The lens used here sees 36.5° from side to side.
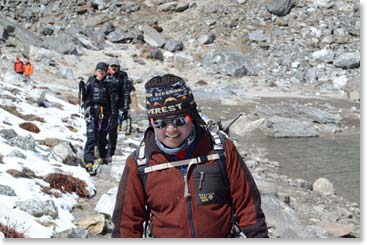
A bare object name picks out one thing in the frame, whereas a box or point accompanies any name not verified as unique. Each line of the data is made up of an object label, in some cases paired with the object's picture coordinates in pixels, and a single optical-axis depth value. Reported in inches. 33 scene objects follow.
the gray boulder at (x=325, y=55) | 1242.6
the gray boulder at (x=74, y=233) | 218.5
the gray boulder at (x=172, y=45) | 1285.7
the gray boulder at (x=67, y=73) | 1017.1
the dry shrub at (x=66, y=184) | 295.5
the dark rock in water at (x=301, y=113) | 717.9
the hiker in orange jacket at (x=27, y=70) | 897.8
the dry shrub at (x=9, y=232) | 208.9
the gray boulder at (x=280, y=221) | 264.5
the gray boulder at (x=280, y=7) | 1421.0
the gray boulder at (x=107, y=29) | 1331.2
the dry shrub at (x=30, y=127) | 429.1
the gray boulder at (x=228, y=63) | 1173.3
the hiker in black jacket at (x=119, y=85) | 344.5
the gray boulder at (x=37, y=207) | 243.3
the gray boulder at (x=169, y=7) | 1471.5
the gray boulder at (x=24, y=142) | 352.2
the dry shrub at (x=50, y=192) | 278.9
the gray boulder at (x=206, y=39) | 1317.7
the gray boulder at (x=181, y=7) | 1460.4
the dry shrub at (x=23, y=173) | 291.3
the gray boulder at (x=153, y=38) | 1305.4
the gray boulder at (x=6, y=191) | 257.0
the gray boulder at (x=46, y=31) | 1328.7
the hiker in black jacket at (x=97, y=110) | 341.1
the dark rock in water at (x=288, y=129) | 625.9
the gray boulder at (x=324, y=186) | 401.7
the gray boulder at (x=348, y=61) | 1196.5
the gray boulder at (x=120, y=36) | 1295.5
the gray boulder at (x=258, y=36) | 1330.0
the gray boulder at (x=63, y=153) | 355.3
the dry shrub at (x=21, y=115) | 467.8
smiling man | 112.3
